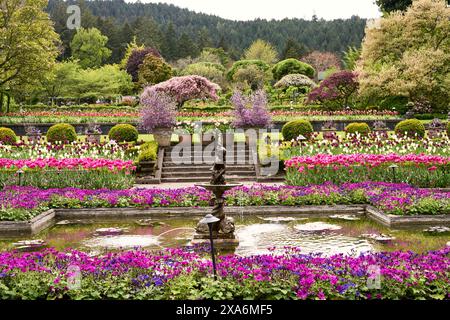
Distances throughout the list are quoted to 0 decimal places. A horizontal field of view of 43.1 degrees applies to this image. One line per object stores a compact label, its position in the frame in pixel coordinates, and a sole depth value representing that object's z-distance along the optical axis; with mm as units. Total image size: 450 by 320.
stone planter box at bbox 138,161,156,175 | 17219
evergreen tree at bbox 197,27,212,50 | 77000
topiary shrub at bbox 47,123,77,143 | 21719
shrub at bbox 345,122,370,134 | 23177
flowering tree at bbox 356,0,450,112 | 30156
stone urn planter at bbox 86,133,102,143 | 22241
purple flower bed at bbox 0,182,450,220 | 11586
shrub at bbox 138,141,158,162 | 17219
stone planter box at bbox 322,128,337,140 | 19009
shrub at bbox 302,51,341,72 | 65000
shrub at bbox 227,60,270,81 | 57000
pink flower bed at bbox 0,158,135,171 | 14188
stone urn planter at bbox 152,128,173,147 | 19703
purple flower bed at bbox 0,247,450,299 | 5711
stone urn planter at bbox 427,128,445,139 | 22744
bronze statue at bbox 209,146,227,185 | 8781
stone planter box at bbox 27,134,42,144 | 22150
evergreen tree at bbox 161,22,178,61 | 73750
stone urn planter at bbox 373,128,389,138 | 23770
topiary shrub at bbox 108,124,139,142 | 21438
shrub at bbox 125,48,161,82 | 60219
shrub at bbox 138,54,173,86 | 50500
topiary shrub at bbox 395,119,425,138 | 22628
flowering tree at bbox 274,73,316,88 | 47612
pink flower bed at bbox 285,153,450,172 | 14289
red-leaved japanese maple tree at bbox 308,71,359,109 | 34750
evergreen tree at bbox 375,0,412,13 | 38747
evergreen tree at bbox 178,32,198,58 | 72562
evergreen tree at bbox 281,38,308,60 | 68250
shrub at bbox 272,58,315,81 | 54816
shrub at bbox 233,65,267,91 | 54247
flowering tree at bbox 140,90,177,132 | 19391
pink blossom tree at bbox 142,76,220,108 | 31016
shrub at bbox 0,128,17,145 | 21312
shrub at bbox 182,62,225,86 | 53625
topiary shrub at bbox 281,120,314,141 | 22016
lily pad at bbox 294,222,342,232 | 10031
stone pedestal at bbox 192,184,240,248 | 8797
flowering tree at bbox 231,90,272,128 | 20109
